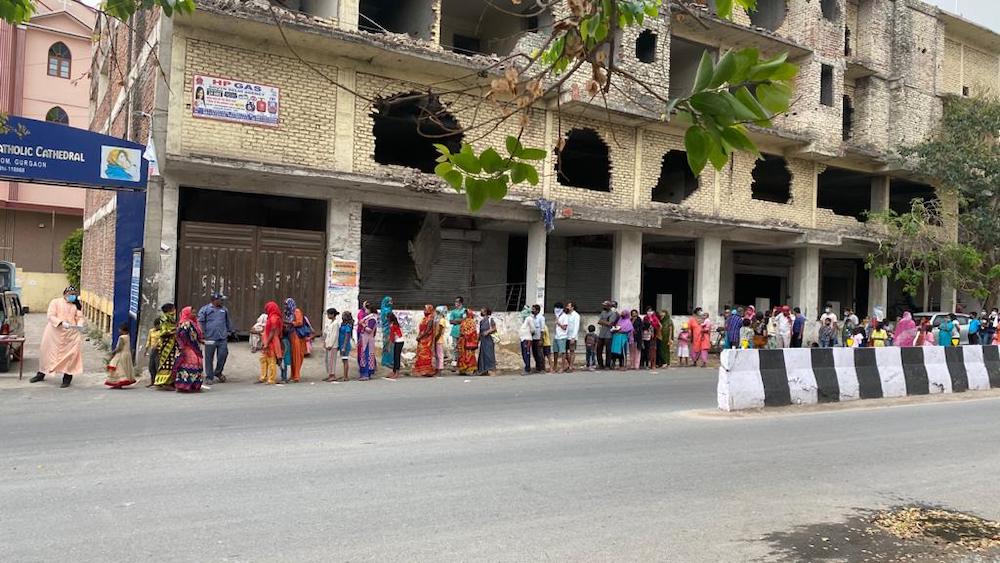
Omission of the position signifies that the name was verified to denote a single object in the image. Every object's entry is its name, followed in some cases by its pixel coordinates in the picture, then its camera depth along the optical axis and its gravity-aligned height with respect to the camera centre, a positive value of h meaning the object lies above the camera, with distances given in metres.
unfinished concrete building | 13.95 +3.33
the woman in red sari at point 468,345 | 14.62 -0.86
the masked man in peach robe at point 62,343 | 11.15 -0.88
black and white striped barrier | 9.98 -0.87
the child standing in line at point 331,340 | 12.98 -0.78
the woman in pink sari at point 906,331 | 16.86 -0.28
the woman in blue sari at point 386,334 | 14.13 -0.69
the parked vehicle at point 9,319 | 12.59 -0.65
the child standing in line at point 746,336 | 18.31 -0.59
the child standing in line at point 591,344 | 16.33 -0.84
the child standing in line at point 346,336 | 13.09 -0.70
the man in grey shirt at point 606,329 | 16.14 -0.49
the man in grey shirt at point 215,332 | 11.92 -0.66
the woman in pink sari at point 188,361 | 10.73 -1.03
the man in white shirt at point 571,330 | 15.68 -0.52
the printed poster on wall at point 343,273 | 15.34 +0.48
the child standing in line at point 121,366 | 11.09 -1.18
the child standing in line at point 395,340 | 14.06 -0.80
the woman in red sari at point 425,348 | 14.19 -0.94
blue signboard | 11.73 +2.09
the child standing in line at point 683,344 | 17.70 -0.82
